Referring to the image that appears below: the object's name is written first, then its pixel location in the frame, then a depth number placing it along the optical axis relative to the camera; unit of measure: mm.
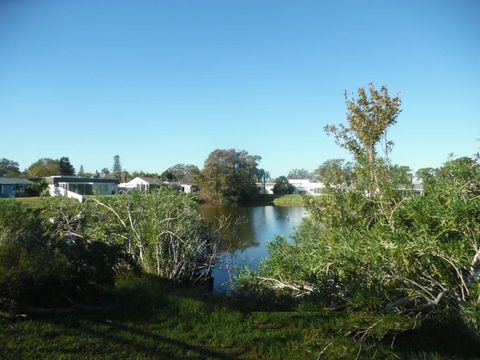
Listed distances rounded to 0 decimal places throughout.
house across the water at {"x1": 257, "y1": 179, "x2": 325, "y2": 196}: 70750
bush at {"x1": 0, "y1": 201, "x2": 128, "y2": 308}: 4336
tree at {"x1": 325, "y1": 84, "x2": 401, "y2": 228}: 5977
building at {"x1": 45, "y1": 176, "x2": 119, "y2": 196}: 43938
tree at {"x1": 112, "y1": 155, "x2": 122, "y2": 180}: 106688
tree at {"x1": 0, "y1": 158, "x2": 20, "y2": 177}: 65875
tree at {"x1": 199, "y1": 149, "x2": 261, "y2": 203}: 50406
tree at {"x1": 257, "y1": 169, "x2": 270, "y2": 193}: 71169
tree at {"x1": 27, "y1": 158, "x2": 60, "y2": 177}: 58509
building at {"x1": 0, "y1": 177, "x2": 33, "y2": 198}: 41256
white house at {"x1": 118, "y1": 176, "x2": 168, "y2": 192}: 53472
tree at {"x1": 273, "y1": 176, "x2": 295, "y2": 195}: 68250
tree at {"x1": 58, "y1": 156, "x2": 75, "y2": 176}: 62166
